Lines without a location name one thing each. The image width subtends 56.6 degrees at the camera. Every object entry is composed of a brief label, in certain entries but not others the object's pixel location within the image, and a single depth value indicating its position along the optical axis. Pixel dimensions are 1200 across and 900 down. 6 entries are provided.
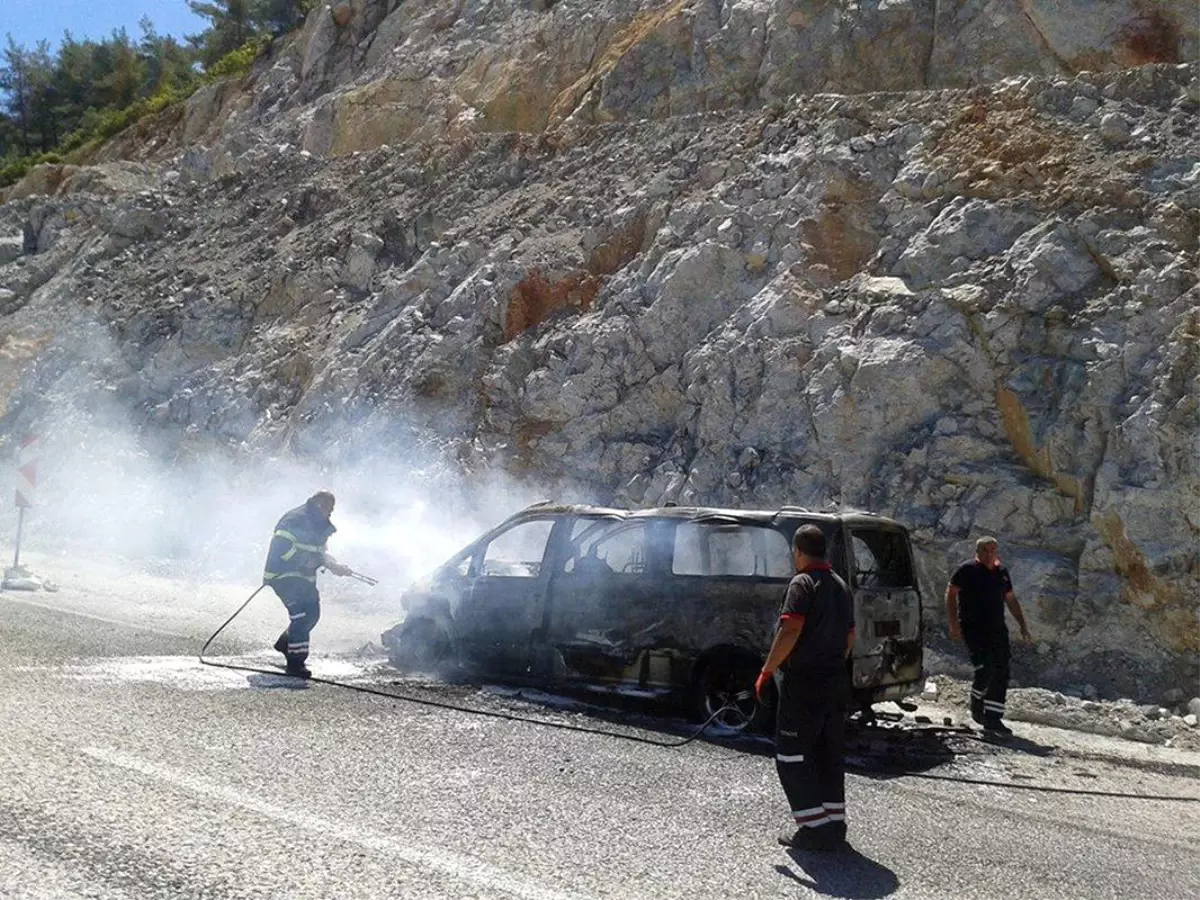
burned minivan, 7.84
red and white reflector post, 16.25
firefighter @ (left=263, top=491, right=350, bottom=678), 9.27
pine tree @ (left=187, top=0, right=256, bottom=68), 46.84
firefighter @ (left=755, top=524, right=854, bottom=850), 5.20
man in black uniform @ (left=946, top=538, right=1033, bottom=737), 8.62
